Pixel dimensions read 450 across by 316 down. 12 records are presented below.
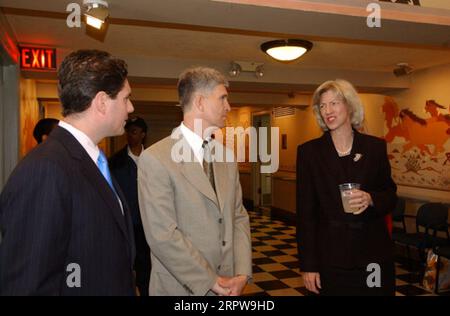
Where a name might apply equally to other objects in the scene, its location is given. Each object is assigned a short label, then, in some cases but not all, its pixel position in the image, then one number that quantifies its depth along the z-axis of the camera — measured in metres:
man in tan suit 1.57
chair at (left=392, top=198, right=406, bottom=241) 5.34
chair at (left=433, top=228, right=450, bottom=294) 3.91
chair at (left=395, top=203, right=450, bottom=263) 4.53
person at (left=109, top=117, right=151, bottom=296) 2.82
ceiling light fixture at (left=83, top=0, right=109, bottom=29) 2.45
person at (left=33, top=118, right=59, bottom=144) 2.63
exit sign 4.07
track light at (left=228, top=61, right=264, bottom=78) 4.99
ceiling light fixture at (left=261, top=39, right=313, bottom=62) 4.06
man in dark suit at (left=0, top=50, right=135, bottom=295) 0.99
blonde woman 1.89
